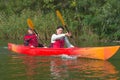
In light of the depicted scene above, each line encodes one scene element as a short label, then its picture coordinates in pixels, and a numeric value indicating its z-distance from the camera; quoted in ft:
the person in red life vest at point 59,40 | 50.90
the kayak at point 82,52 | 46.91
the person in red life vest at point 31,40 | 57.00
